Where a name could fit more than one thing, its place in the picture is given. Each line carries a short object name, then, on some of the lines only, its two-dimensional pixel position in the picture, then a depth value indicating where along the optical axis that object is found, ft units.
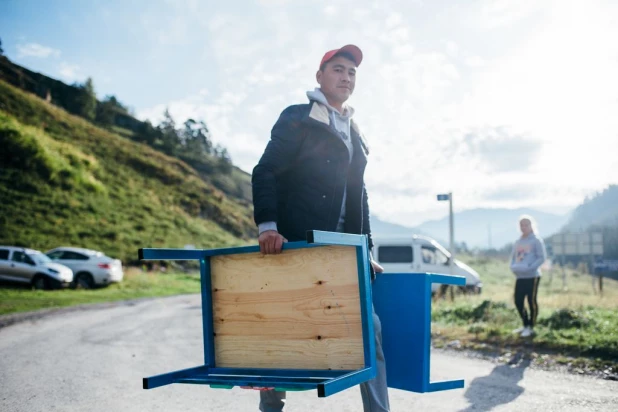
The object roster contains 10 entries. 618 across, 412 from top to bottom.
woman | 27.58
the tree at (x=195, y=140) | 312.91
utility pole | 40.63
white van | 61.87
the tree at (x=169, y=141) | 273.95
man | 9.56
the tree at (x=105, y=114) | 269.03
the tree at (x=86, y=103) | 260.42
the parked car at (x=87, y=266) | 69.62
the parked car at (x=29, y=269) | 60.03
